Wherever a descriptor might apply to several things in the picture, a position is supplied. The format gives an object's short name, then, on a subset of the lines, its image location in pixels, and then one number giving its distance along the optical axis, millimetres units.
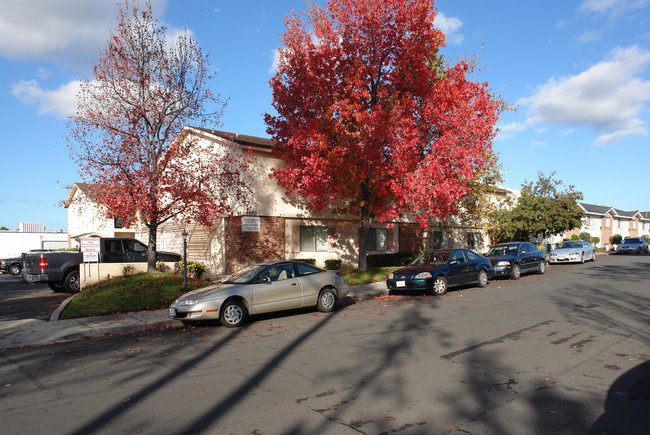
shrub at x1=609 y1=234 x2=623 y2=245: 54250
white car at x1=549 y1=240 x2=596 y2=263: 26547
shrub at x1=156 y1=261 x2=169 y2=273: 17864
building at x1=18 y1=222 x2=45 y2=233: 60250
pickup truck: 15852
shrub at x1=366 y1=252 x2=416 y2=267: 23683
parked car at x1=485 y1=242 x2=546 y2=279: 18172
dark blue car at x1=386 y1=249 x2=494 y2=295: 14023
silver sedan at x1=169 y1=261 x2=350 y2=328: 9711
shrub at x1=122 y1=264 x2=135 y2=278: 16422
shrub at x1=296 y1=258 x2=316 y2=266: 20659
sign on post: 14766
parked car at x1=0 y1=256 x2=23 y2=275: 29156
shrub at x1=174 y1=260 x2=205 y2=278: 17953
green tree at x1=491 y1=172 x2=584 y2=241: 29609
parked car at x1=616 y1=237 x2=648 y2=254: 40031
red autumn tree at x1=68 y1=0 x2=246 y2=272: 14617
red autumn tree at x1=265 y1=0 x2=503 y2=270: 16047
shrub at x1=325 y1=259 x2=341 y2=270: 21531
